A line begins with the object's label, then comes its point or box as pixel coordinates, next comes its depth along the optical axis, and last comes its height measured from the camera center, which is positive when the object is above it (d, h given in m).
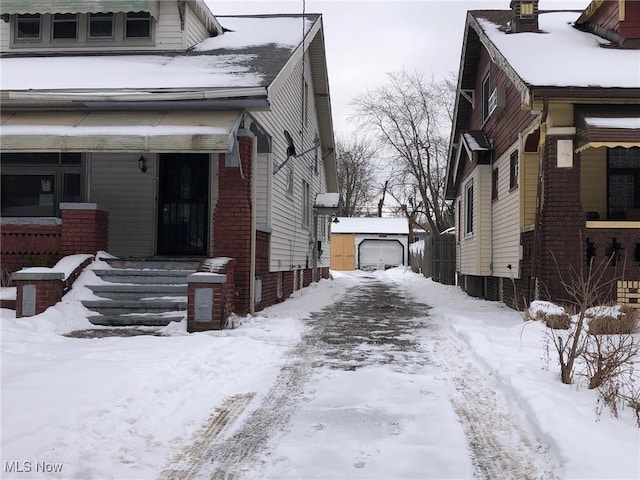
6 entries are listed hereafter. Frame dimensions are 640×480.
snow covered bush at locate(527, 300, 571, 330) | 7.85 -0.92
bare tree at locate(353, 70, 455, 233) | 31.80 +6.81
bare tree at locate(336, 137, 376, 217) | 56.25 +8.05
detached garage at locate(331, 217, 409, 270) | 40.41 +0.40
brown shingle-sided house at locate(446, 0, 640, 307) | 9.05 +1.97
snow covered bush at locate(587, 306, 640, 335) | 6.95 -0.90
